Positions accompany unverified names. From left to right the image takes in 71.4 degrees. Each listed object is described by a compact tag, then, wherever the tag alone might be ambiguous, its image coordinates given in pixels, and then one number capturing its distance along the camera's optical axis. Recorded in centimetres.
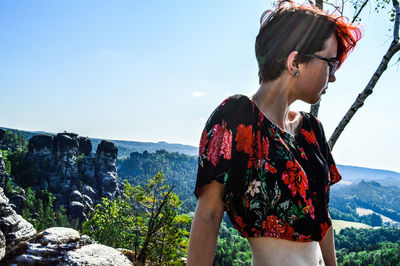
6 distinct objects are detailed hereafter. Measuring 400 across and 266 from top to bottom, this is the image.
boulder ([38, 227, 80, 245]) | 548
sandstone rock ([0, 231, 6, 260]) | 636
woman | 99
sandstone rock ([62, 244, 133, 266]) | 532
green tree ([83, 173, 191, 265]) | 1351
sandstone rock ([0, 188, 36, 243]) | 959
